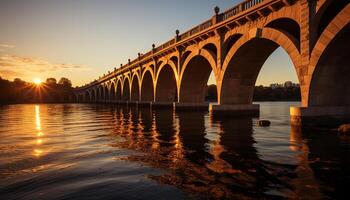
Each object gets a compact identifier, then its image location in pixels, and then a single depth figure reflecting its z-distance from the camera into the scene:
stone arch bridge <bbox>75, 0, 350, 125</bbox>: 15.46
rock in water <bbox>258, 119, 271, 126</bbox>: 20.00
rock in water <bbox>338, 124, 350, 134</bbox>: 14.32
